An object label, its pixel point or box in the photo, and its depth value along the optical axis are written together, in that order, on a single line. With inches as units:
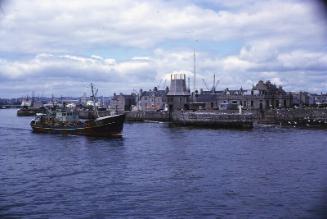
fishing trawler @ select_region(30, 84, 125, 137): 2012.8
